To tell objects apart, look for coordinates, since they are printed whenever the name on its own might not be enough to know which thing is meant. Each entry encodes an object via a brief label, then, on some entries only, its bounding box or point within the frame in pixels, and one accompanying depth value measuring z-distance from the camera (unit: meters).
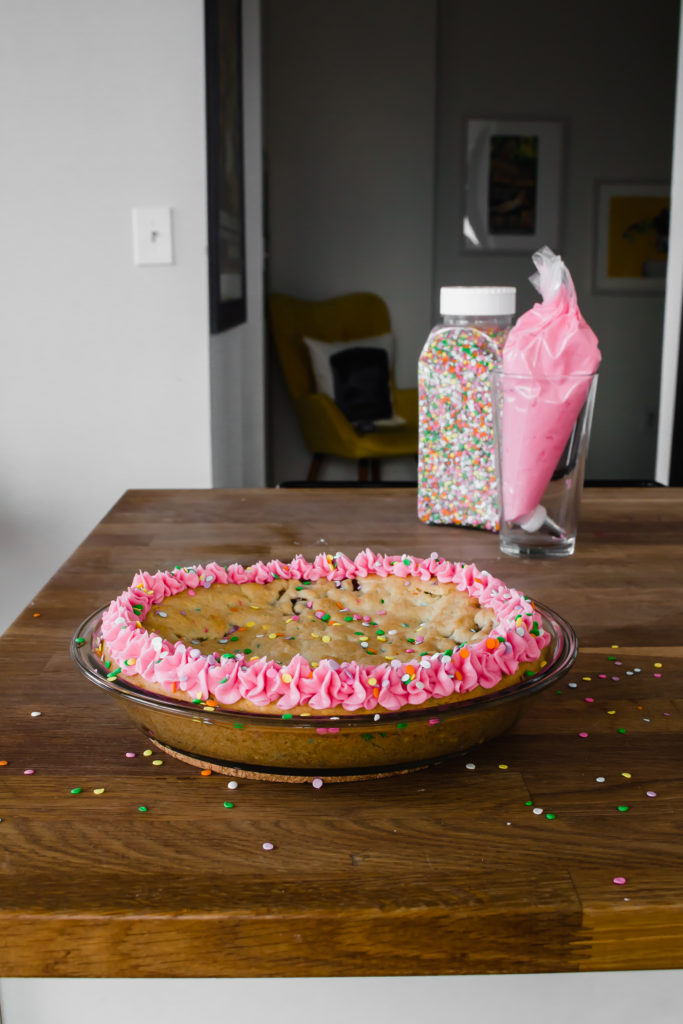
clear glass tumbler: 1.00
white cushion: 4.51
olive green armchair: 4.32
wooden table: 0.44
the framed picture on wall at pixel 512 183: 5.14
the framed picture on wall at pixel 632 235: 5.30
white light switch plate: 2.09
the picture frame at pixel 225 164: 2.11
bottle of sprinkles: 1.12
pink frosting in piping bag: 0.99
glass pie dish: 0.50
